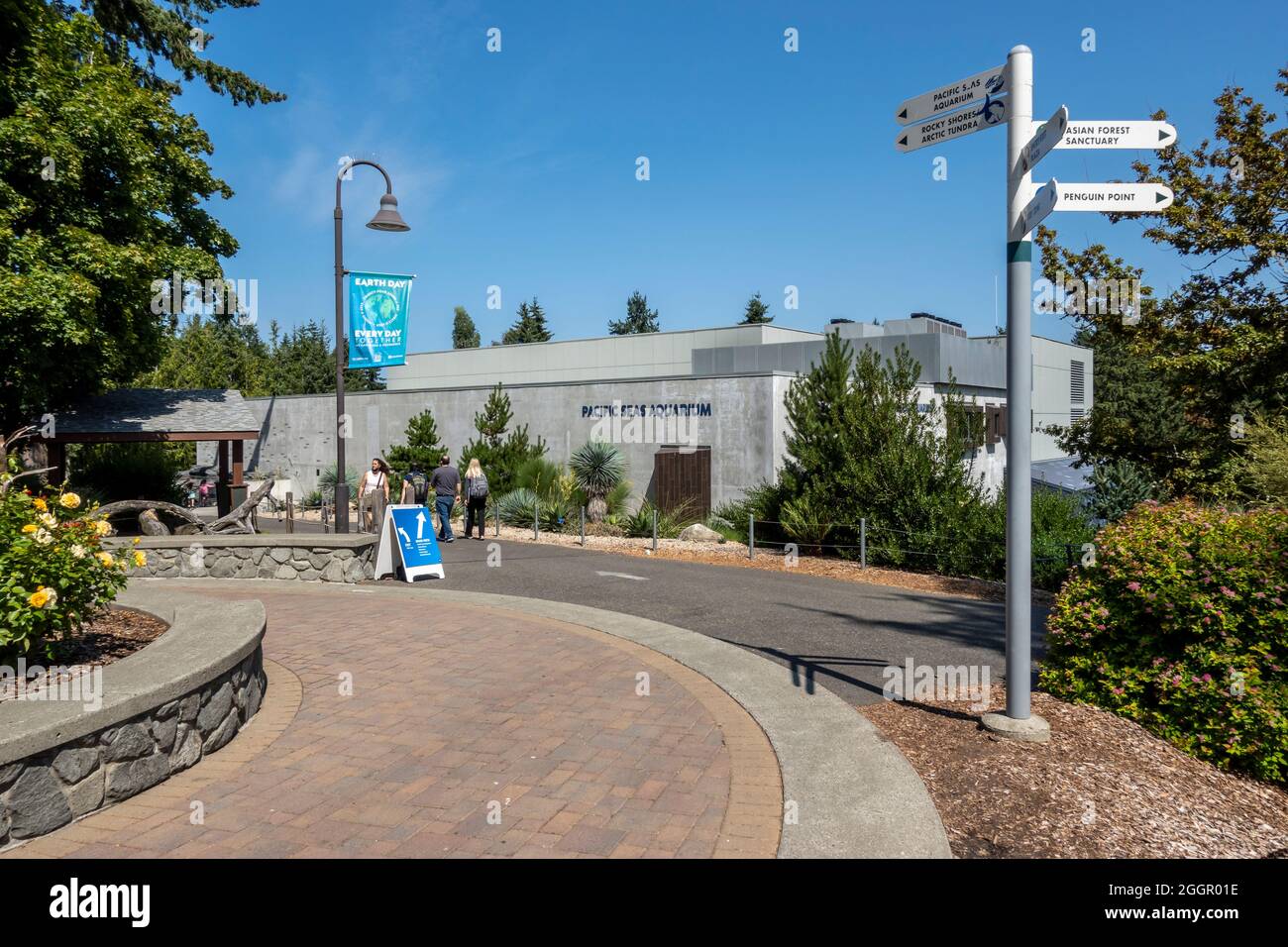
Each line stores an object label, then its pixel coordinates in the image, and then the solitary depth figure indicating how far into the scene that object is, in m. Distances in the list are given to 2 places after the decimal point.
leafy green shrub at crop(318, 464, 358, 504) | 28.78
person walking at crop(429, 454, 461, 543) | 17.38
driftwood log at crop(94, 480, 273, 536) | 13.85
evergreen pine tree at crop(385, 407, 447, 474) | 25.33
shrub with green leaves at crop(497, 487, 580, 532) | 20.97
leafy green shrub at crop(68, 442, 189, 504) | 22.78
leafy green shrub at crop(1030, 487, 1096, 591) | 13.48
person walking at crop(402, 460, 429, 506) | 23.46
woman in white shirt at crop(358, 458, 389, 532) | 14.33
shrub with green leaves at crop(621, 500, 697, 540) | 19.52
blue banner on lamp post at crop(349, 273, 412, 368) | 16.25
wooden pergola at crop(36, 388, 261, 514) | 19.25
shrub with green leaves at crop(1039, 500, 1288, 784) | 5.21
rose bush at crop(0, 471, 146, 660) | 4.98
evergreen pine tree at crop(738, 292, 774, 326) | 75.00
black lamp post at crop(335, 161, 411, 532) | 14.73
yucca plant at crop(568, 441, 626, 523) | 21.25
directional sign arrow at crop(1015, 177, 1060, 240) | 4.92
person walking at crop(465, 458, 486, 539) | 18.09
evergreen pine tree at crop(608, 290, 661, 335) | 87.19
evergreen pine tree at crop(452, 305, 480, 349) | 81.88
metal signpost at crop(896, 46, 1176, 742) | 5.42
